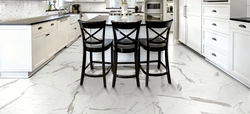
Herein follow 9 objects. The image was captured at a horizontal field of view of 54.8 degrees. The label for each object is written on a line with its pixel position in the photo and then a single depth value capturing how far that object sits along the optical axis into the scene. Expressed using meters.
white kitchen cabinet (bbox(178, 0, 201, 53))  5.52
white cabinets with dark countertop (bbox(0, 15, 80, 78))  3.93
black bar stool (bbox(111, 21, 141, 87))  3.40
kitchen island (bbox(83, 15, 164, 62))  4.50
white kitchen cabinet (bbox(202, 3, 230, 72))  4.07
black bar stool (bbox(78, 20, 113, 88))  3.44
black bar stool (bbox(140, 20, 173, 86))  3.42
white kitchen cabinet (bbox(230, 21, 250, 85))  3.37
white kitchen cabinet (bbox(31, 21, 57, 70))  4.18
